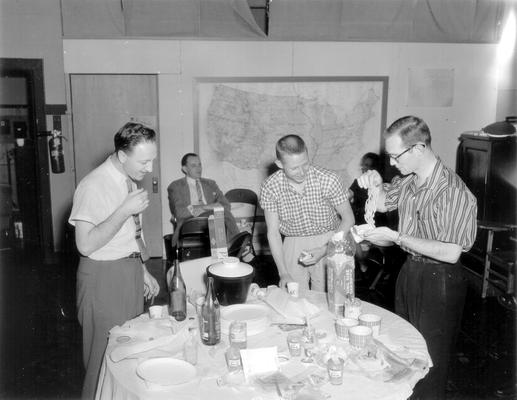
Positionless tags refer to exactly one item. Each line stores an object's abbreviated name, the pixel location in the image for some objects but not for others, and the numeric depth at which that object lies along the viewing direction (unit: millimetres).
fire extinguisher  5809
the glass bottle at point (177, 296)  2428
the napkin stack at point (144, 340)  2074
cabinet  5316
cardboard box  2785
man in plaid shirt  3270
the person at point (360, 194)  5516
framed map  5895
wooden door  5734
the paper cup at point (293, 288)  2600
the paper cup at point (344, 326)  2215
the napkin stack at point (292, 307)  2370
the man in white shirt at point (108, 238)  2500
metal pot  2402
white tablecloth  1818
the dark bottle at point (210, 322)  2158
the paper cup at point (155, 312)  2418
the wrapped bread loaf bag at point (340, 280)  2436
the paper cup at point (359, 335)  2104
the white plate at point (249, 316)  2268
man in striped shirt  2498
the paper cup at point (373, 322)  2207
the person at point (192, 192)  5410
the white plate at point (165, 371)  1858
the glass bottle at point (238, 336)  2092
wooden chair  4355
